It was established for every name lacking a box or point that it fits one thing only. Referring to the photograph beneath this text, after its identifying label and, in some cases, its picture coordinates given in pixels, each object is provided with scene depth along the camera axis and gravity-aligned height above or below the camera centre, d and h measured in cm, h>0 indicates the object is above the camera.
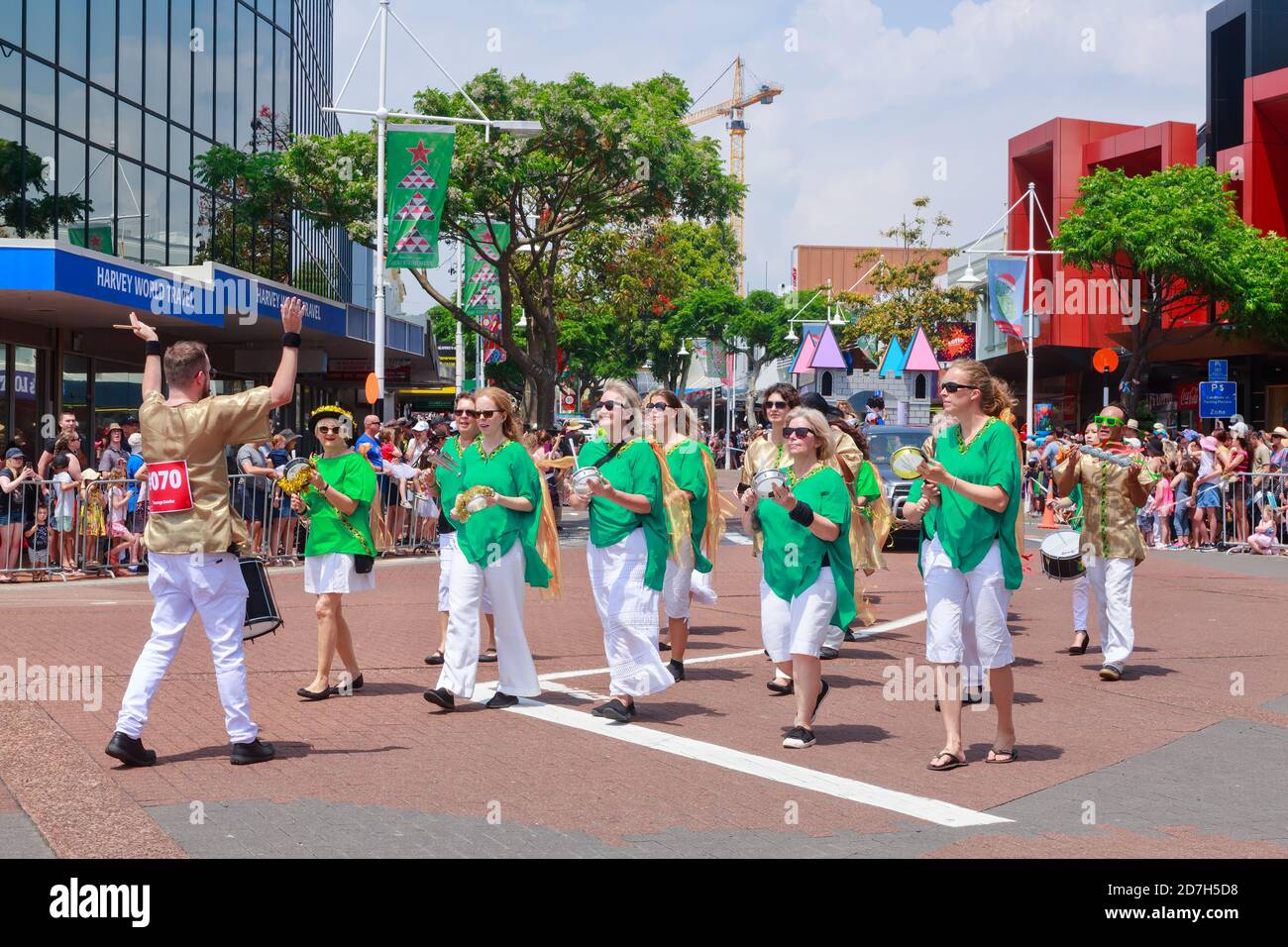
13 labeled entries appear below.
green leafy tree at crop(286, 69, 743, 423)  2630 +588
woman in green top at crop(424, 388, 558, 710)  799 -34
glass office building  2208 +659
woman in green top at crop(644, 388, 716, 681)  930 -9
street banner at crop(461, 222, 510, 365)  2852 +417
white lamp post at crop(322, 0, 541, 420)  2475 +615
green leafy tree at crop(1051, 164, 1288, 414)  3647 +627
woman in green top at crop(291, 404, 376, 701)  862 -26
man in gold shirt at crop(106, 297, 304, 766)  659 -17
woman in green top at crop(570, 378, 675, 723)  788 -36
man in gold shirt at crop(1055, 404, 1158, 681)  978 -23
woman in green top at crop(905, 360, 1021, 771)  681 -26
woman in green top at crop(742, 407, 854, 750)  725 -37
